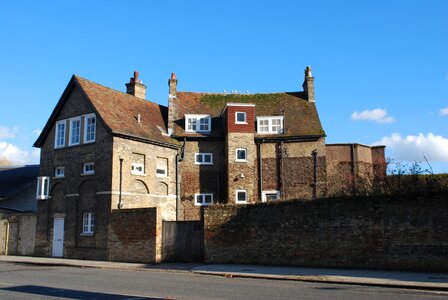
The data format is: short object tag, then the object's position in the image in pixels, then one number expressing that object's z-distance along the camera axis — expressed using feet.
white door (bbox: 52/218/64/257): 96.37
